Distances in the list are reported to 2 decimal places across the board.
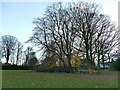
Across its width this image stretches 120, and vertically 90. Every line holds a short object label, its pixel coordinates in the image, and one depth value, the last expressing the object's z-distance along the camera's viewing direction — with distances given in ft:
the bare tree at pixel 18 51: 130.11
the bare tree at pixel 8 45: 125.76
